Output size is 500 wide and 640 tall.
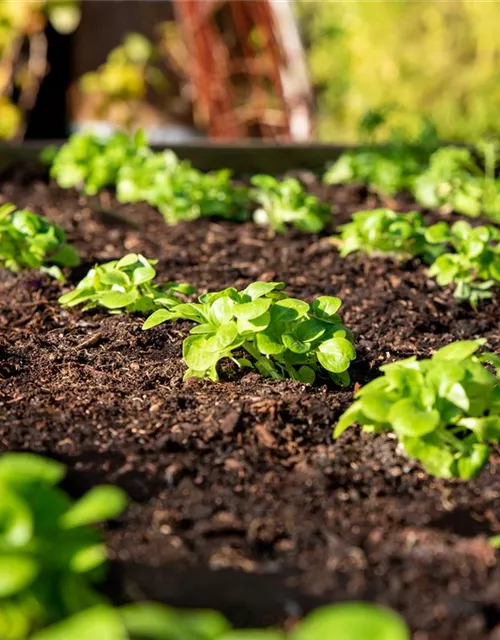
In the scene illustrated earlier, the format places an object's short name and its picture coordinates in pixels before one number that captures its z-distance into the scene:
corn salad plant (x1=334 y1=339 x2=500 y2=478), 1.59
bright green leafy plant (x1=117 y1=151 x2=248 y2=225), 3.51
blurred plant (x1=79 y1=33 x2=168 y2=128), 7.64
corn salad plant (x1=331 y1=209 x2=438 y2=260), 2.94
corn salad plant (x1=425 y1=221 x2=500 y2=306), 2.74
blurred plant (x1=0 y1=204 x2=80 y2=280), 2.71
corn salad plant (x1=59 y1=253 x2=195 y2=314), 2.30
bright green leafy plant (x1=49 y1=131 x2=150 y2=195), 3.86
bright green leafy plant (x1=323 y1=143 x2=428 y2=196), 3.94
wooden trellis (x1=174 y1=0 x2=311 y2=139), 7.14
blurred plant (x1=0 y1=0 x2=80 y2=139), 6.32
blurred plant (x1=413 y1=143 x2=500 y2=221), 3.64
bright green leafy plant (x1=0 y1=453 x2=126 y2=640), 1.14
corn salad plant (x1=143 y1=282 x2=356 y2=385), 1.89
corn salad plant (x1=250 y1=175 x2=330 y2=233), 3.33
